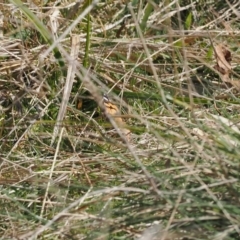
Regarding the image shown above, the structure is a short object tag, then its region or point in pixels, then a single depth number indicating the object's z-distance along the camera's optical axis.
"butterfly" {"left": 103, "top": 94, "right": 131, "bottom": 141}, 4.50
